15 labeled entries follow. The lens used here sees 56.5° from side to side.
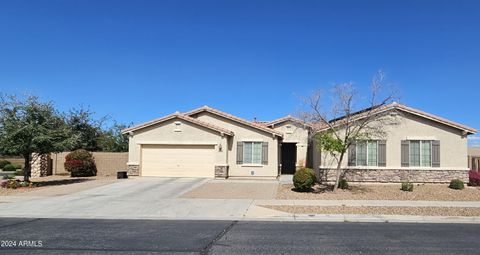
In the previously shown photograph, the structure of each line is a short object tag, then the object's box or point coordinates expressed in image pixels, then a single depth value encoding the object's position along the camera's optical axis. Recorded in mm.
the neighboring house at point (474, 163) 29927
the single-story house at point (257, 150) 23359
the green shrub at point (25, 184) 22241
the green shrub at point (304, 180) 19922
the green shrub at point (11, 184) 21781
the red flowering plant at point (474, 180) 23400
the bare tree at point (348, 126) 20141
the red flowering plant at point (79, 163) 28969
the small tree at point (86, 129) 38469
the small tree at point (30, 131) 21969
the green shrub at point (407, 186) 20867
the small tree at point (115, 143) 35750
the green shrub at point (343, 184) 21500
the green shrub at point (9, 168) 42125
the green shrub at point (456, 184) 21828
